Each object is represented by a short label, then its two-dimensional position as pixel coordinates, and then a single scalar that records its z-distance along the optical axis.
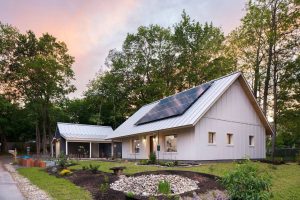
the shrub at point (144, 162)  14.85
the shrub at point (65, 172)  11.75
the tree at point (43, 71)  34.24
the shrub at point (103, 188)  7.45
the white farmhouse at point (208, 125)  14.54
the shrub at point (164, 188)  6.54
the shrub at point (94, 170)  11.13
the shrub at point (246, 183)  5.23
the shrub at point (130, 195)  6.16
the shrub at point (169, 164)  13.12
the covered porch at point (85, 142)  26.51
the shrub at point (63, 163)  13.91
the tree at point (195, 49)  31.04
